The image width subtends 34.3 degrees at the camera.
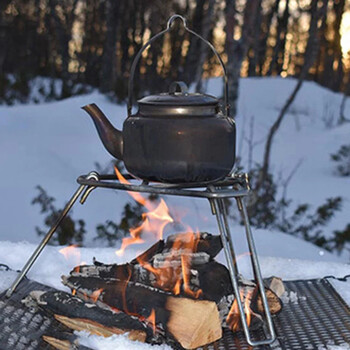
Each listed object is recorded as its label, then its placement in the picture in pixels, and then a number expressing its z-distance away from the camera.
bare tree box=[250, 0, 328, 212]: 5.12
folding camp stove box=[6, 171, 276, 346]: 2.09
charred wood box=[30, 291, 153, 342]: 2.18
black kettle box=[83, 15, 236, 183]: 2.11
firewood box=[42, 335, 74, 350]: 2.08
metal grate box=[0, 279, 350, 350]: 2.16
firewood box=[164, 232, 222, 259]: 2.56
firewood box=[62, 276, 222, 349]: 2.14
